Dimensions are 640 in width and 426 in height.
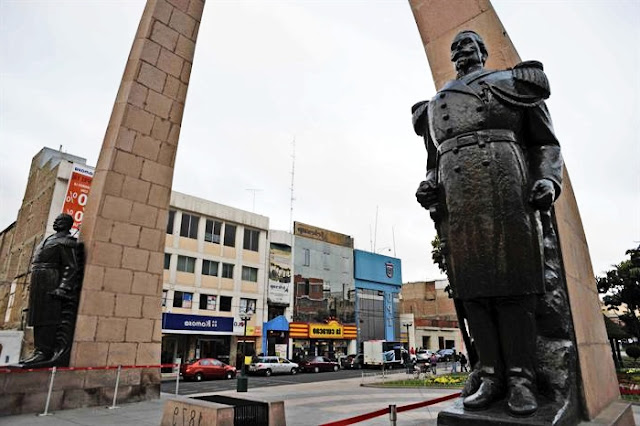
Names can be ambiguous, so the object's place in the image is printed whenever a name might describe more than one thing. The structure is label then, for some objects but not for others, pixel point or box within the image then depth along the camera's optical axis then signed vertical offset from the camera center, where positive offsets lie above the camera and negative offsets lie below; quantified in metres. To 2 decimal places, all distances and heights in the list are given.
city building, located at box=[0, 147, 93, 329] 24.27 +7.44
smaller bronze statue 7.66 +0.73
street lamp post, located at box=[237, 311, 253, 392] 14.98 -1.43
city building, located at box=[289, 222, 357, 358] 35.28 +4.17
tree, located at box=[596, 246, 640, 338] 23.86 +3.58
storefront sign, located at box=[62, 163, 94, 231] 23.53 +8.16
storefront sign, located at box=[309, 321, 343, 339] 35.28 +1.05
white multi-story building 27.62 +4.21
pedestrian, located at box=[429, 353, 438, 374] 24.84 -1.16
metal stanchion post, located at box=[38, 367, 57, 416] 7.14 -0.92
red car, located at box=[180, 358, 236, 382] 21.72 -1.45
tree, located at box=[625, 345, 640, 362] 26.98 -0.18
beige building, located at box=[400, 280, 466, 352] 49.22 +3.80
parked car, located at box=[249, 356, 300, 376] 25.23 -1.37
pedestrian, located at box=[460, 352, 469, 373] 27.01 -1.19
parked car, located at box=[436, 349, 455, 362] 42.34 -0.96
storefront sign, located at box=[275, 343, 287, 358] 32.06 -0.55
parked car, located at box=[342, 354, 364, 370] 33.34 -1.40
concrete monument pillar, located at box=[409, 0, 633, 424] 3.79 +1.26
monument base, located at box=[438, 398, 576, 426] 2.61 -0.44
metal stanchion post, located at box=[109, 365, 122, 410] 8.00 -0.95
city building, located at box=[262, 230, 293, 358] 32.16 +3.61
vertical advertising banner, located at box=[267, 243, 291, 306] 33.78 +5.40
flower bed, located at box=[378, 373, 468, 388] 16.29 -1.46
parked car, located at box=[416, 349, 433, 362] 37.75 -0.91
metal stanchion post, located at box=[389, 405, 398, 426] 4.43 -0.70
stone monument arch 7.30 +2.89
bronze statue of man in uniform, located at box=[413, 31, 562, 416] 2.80 +0.94
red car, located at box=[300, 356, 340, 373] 28.64 -1.40
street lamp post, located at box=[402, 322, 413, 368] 42.84 +1.93
